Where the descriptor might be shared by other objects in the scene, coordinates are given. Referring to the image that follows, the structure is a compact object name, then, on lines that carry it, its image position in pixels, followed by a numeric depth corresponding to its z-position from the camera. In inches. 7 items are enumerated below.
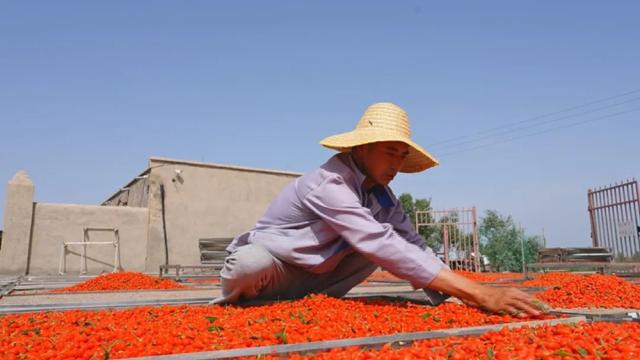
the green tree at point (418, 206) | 936.9
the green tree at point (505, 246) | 687.1
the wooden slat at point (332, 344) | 53.7
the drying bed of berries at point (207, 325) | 62.0
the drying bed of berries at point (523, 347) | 54.1
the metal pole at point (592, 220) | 399.9
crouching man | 86.7
